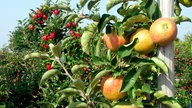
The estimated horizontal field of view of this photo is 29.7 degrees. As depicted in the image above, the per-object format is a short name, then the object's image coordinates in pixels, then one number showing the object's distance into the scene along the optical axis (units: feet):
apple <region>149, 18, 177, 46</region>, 5.01
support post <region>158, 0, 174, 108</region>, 5.31
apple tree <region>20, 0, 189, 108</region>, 5.15
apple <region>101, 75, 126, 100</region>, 5.25
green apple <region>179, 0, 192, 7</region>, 5.81
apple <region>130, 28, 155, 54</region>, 5.21
